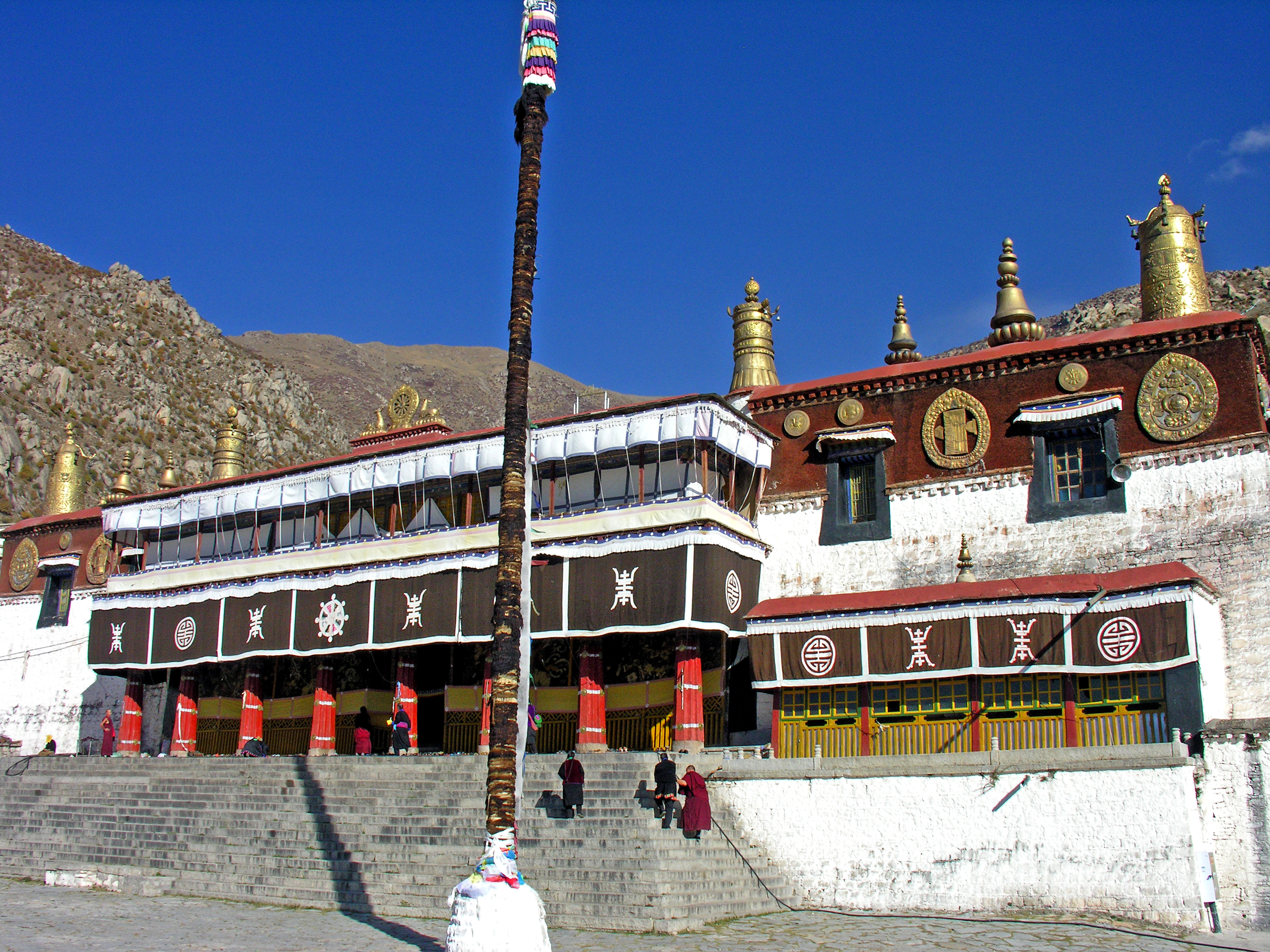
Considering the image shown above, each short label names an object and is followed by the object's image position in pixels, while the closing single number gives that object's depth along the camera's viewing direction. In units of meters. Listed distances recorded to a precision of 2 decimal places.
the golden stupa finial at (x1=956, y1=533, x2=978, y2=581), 21.75
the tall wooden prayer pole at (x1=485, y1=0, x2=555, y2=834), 13.05
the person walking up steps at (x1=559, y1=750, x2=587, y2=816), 18.20
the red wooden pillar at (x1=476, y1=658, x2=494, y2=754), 24.75
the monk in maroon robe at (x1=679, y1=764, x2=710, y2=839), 17.52
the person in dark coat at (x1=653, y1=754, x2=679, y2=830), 17.61
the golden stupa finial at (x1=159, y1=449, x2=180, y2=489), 37.53
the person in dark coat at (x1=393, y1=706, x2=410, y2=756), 24.62
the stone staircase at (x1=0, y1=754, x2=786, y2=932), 16.48
